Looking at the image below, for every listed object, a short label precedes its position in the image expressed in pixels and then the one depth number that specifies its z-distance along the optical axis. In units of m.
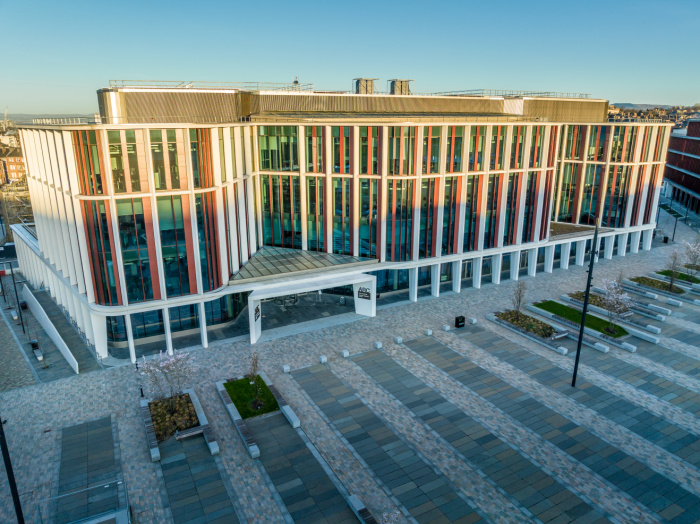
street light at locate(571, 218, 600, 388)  28.84
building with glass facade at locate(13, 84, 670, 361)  32.22
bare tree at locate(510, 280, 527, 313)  40.72
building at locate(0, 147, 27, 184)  116.86
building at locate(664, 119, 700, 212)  92.62
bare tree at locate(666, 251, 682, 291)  47.77
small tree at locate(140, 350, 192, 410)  27.84
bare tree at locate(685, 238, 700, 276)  51.97
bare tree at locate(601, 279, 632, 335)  38.72
